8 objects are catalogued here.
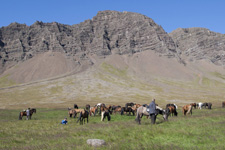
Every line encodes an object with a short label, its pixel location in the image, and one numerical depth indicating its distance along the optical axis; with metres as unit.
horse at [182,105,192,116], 30.15
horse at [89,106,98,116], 32.76
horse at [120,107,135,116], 33.53
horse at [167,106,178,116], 28.31
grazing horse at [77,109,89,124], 23.09
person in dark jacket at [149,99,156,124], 18.33
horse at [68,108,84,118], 26.11
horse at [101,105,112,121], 24.38
